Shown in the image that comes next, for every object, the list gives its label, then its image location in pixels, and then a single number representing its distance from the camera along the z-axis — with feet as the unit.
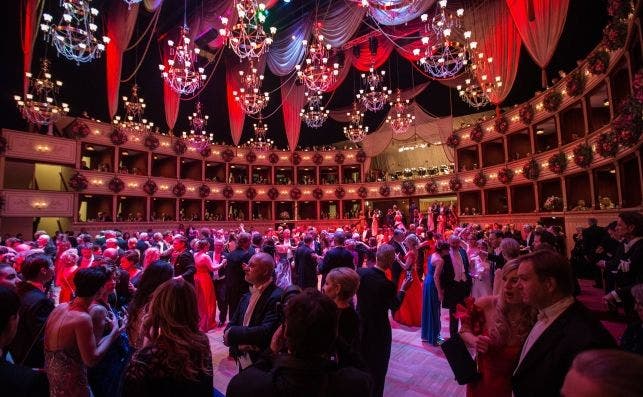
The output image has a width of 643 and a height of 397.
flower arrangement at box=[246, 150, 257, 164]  70.64
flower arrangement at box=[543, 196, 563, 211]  42.19
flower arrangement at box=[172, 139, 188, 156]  60.59
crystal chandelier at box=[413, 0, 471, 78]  23.67
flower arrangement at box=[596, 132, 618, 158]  24.56
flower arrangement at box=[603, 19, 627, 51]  23.35
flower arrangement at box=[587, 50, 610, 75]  28.45
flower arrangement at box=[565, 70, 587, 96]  34.55
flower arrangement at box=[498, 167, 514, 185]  50.14
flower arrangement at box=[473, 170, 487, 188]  54.39
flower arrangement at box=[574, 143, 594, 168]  33.86
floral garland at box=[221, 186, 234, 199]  67.62
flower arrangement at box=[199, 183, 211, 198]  64.08
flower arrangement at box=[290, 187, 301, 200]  73.97
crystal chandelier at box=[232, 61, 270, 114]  30.53
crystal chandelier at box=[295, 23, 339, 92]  28.43
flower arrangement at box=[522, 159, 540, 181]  44.98
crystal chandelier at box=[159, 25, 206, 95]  25.65
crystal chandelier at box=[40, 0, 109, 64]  20.25
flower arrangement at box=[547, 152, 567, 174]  39.29
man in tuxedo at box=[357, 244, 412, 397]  9.05
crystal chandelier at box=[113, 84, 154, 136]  39.00
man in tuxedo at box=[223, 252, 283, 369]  7.11
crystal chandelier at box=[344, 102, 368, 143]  46.73
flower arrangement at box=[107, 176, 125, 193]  52.21
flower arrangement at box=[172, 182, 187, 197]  60.59
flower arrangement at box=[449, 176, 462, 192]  58.59
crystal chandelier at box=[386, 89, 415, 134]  42.51
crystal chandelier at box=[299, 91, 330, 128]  38.62
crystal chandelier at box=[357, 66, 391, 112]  36.35
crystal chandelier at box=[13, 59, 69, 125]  31.37
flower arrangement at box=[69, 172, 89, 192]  47.78
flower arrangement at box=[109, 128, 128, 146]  52.11
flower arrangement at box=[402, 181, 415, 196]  65.21
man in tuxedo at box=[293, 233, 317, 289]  18.81
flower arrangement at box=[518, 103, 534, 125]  45.39
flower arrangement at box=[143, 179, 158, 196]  56.54
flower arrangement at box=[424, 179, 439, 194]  62.34
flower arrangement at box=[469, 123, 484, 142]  55.16
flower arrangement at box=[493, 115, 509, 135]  50.31
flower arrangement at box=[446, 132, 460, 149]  58.60
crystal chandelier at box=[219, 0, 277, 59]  22.25
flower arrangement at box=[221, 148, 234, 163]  67.36
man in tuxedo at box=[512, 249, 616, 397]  4.40
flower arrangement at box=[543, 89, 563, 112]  39.52
